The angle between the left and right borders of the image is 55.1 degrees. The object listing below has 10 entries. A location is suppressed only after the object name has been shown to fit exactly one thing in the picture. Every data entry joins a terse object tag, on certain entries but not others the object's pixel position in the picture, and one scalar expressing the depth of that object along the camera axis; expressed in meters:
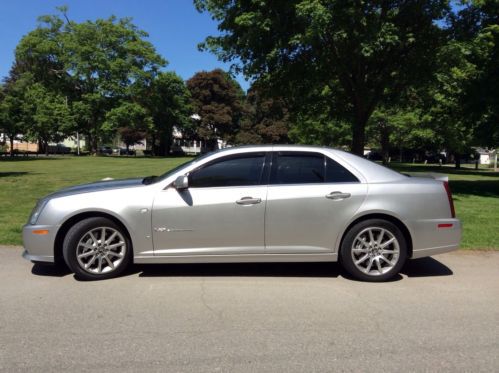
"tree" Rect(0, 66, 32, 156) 49.19
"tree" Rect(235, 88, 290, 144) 78.31
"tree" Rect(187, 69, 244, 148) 79.50
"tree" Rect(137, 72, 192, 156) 64.38
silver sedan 5.50
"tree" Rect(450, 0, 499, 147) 14.70
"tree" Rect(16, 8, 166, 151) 58.16
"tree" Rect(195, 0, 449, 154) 12.94
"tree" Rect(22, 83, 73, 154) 54.90
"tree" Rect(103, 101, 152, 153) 57.22
